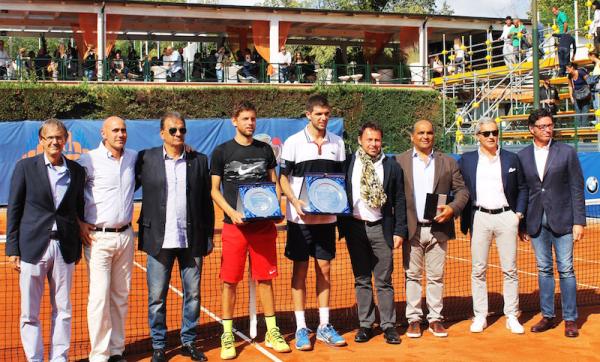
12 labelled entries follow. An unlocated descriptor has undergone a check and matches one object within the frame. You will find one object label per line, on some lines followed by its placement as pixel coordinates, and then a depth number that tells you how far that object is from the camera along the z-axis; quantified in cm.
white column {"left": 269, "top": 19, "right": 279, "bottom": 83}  3281
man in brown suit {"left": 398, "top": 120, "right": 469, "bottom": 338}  774
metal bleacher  2300
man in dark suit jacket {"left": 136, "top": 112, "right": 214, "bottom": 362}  683
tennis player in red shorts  707
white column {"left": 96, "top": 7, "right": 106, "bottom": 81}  3048
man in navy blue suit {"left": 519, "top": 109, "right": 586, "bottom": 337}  779
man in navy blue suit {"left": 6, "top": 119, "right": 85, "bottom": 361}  629
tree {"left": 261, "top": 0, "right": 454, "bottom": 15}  5403
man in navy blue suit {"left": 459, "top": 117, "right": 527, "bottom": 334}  788
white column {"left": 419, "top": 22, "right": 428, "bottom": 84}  3484
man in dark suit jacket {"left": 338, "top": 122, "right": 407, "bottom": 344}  753
